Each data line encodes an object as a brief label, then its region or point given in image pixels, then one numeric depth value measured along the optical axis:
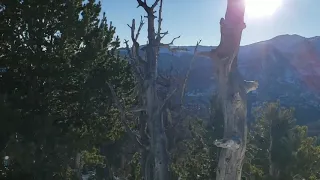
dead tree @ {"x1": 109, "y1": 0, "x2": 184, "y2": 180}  9.12
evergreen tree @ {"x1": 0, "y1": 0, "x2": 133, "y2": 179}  12.46
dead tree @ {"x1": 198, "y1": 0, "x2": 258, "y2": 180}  6.45
